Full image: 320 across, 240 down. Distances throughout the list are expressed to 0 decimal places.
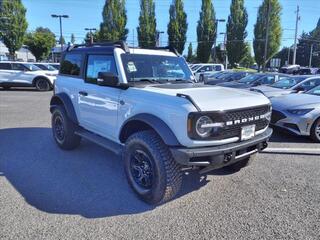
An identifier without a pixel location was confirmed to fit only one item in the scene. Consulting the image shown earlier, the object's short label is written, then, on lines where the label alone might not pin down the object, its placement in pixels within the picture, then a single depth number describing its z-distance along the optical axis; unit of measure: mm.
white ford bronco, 2692
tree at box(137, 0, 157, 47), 37387
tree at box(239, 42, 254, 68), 34087
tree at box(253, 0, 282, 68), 32521
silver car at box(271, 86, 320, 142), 5137
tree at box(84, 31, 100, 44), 40846
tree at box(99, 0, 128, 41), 37676
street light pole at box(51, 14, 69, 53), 31774
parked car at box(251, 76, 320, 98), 7214
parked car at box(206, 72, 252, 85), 14437
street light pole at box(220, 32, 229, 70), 33155
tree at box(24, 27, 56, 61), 38712
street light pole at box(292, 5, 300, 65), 37524
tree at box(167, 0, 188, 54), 36448
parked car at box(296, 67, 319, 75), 28023
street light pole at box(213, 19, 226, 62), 35629
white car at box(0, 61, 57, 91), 13852
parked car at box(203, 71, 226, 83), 16260
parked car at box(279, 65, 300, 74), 29577
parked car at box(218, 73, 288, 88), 10157
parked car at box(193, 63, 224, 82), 21377
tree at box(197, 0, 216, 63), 36134
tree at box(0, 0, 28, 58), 27414
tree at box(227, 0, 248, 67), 33918
